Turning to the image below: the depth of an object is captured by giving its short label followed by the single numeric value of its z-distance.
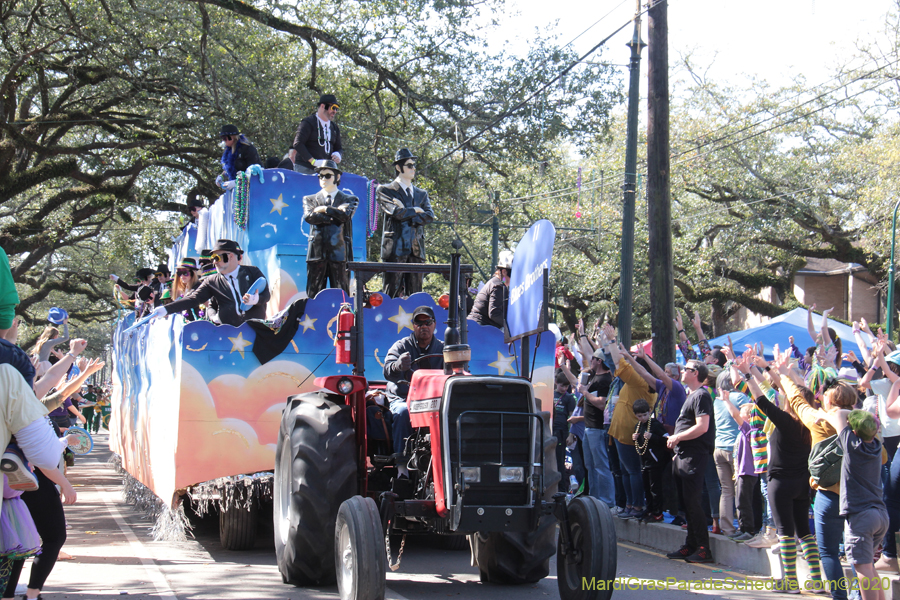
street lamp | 22.47
